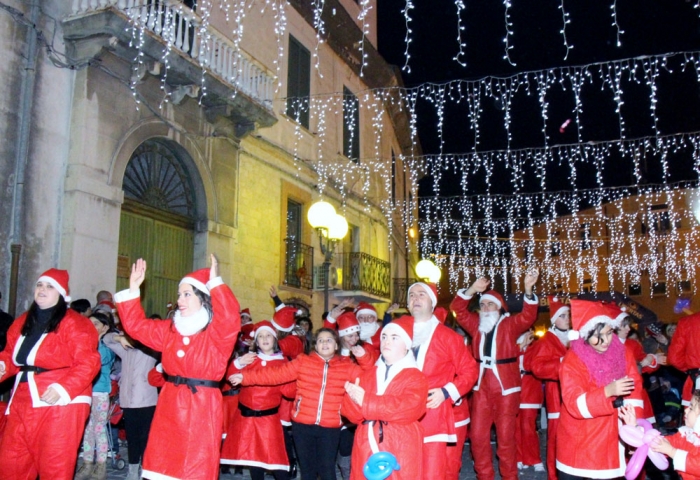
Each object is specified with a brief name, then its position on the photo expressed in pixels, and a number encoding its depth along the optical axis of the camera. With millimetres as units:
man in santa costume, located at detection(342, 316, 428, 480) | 4527
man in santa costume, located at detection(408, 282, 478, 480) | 5418
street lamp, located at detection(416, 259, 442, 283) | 22700
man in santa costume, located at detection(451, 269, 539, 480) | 7090
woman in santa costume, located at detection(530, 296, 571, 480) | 7035
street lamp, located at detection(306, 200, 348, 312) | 13258
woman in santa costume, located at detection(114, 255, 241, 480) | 4797
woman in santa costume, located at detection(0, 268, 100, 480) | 5180
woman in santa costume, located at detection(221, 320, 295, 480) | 6676
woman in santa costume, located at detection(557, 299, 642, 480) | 4902
